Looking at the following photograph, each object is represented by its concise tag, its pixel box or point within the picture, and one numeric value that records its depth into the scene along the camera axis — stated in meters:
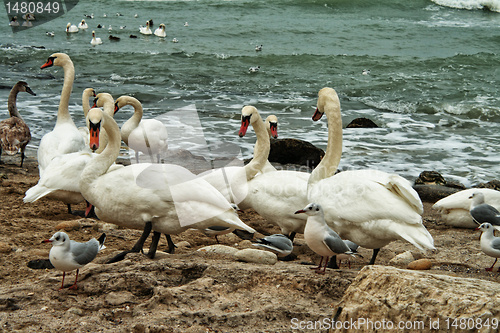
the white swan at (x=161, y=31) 27.81
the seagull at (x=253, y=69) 20.38
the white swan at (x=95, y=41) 25.20
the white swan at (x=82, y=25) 29.41
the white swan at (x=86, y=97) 9.45
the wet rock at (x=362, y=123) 12.95
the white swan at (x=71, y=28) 28.30
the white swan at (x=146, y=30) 28.77
